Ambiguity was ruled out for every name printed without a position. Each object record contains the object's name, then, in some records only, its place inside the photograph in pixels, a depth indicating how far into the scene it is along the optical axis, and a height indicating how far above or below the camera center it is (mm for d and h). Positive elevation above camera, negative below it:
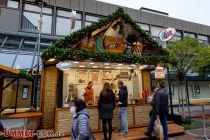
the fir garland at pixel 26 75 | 9432 +766
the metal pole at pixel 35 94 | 7686 -154
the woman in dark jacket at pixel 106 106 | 6230 -534
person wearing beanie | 3418 -602
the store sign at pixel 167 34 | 11247 +3397
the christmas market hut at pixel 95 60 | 7082 +1189
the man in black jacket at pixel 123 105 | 6844 -547
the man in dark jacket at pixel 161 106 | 6234 -530
